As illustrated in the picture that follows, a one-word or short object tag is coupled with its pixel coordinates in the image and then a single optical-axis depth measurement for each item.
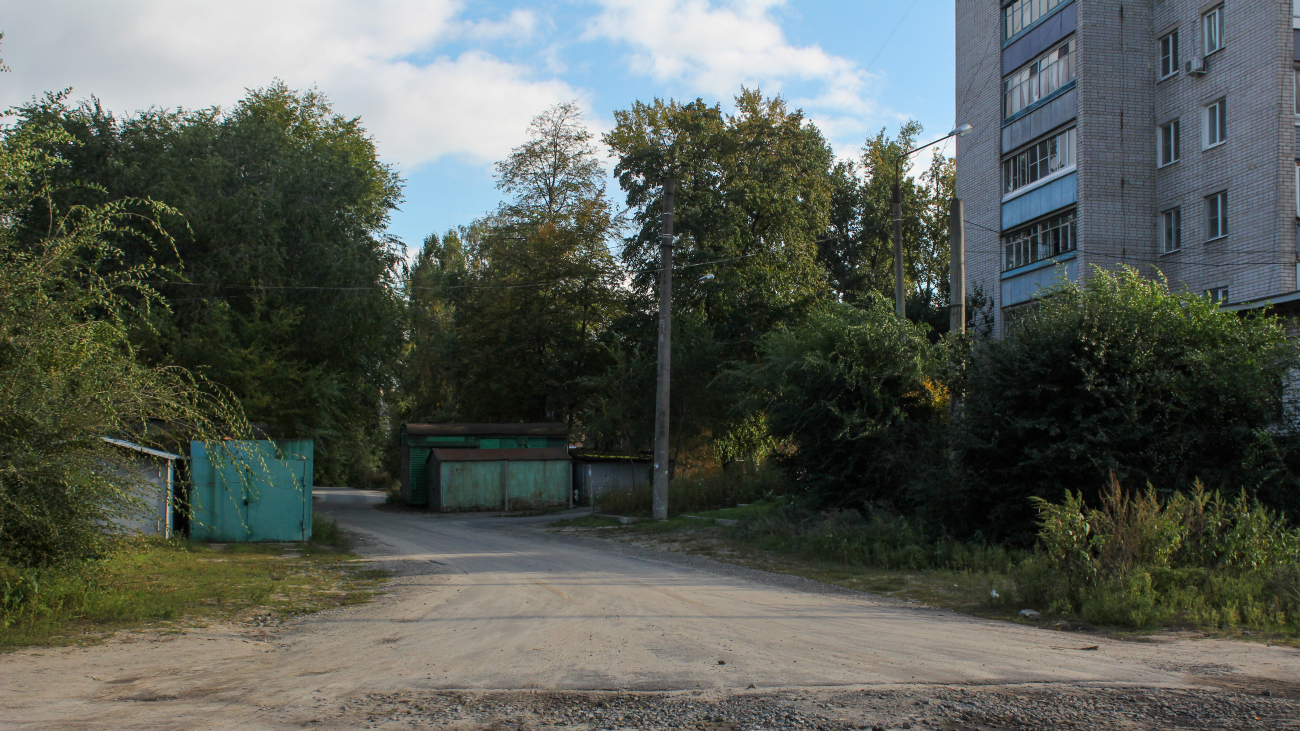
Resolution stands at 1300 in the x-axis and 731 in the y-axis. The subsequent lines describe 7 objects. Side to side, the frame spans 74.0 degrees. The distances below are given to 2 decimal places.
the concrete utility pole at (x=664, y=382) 23.23
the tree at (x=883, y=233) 47.00
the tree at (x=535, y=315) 41.28
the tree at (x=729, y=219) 36.25
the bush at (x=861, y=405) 19.08
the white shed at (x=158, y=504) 16.90
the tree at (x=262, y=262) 24.92
